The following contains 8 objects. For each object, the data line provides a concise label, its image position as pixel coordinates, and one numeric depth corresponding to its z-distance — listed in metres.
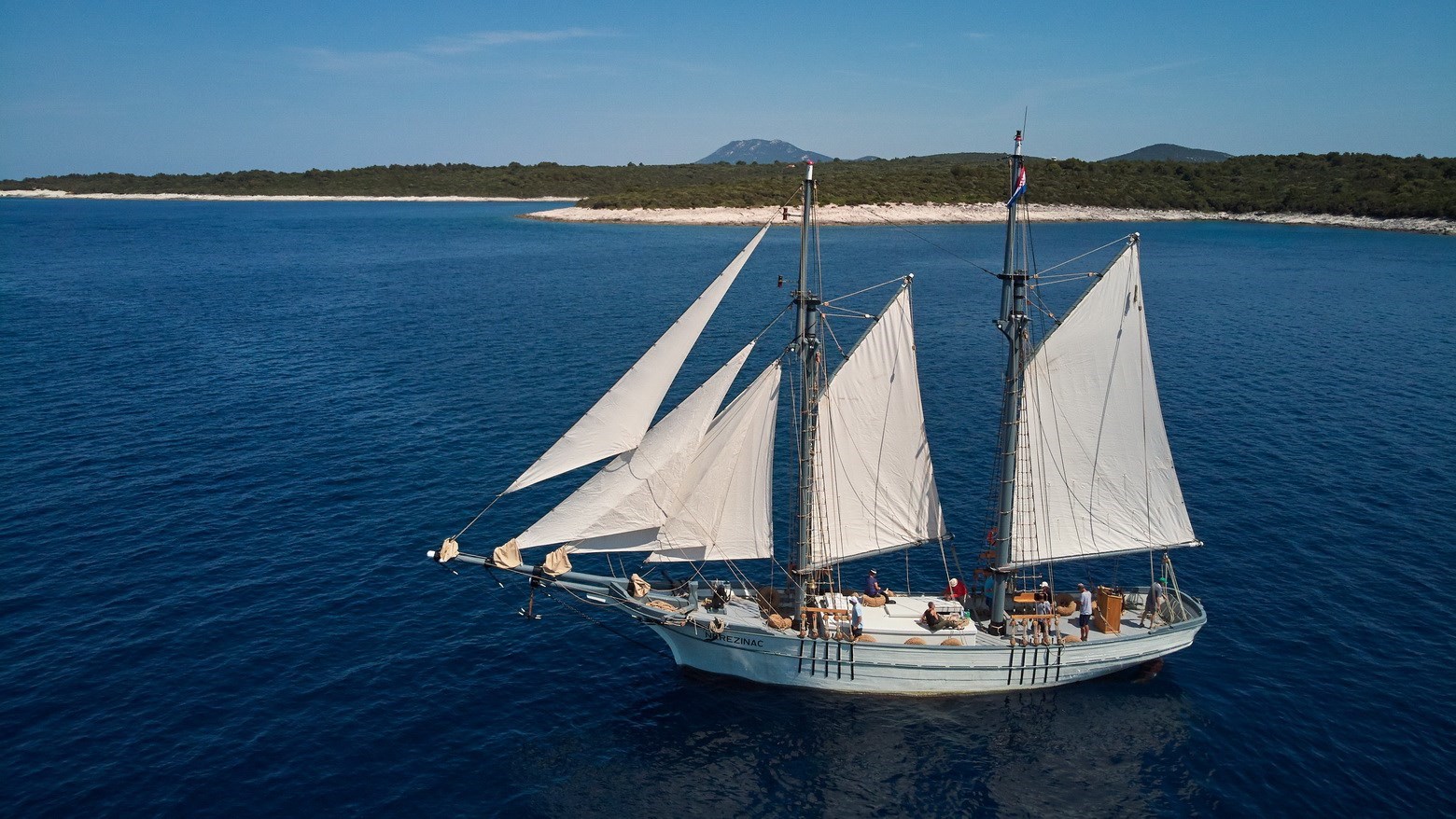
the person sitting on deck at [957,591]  36.59
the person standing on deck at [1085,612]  34.50
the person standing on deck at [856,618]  33.50
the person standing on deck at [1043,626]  34.38
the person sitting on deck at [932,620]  34.66
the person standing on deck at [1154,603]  35.75
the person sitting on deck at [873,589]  36.34
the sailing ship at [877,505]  32.62
